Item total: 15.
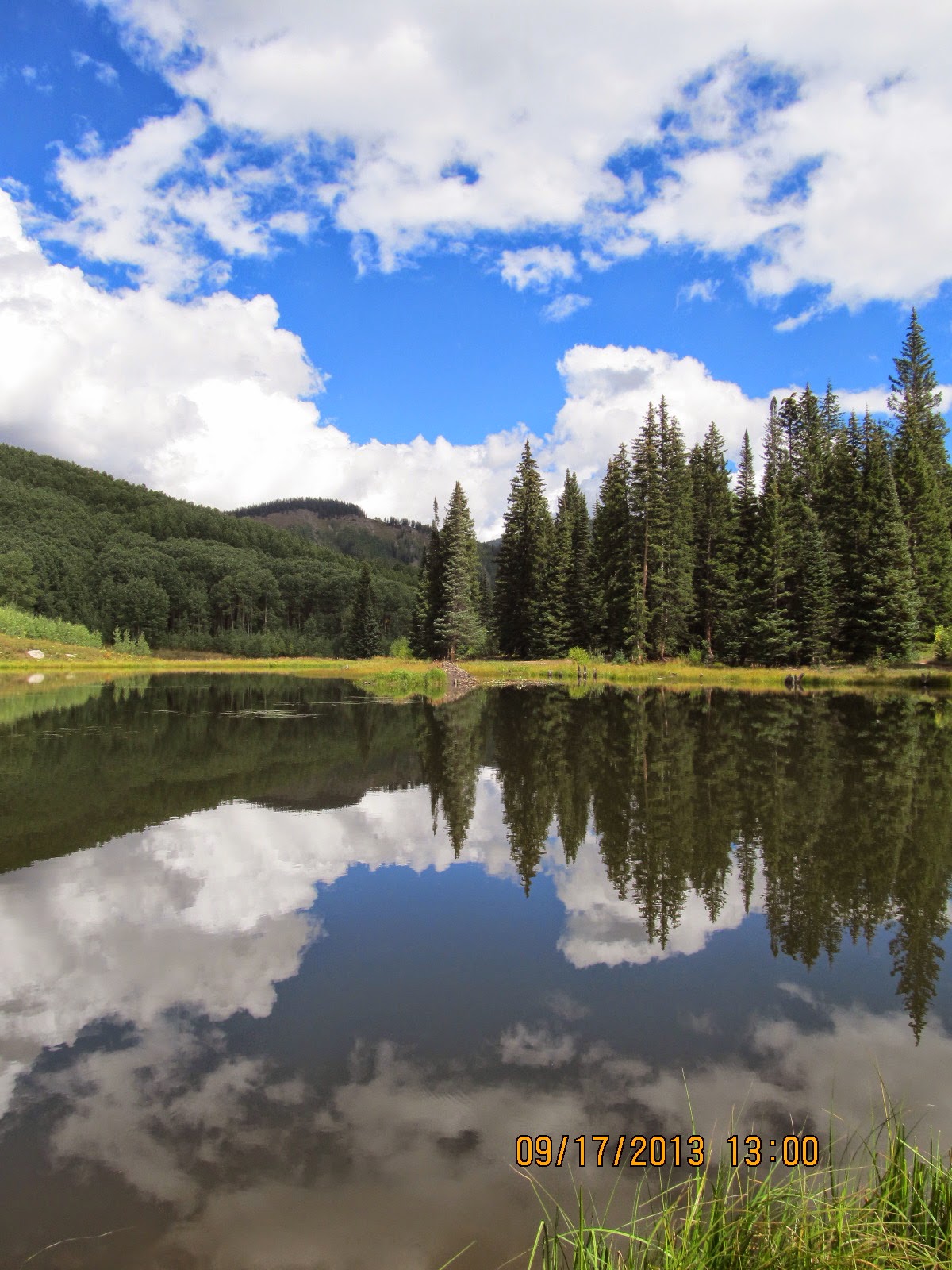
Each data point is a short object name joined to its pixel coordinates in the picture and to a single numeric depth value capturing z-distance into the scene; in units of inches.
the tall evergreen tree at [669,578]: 2235.5
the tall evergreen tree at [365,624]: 3809.1
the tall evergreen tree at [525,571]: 2600.9
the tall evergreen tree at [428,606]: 2891.2
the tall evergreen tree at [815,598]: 1992.6
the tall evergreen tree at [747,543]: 2146.9
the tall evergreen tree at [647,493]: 2235.5
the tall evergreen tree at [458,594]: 2573.8
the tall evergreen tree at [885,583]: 1844.2
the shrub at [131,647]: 3565.5
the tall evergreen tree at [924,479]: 2003.0
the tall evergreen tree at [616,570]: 2245.3
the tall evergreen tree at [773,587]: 2015.3
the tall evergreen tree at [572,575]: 2561.5
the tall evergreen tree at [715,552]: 2234.3
